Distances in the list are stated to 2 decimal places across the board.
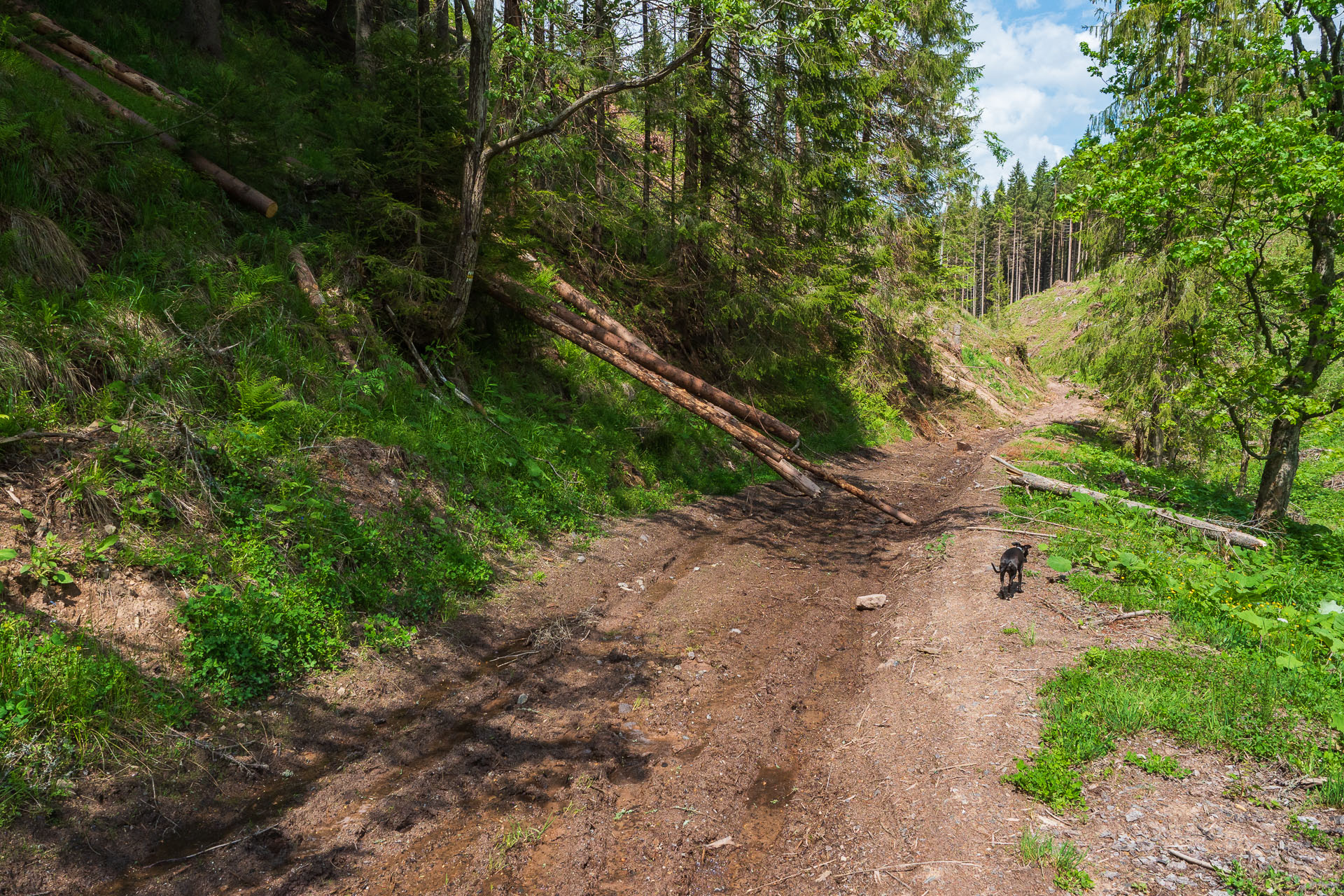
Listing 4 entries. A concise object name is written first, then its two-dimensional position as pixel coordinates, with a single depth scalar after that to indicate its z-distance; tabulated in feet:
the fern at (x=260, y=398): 19.76
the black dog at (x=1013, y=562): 21.22
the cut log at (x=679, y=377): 34.73
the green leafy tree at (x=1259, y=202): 28.30
